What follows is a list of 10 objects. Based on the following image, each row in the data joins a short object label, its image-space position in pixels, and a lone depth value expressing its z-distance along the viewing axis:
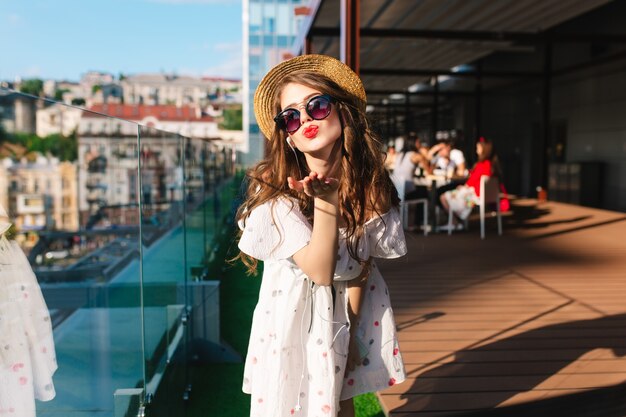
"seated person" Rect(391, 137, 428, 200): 8.10
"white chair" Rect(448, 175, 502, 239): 7.86
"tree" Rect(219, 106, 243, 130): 108.75
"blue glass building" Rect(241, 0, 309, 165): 55.47
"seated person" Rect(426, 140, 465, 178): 9.25
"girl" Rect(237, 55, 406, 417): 1.49
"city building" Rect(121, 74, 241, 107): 128.00
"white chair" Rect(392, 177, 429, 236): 8.13
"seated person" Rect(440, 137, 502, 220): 7.93
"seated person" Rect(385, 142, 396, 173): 12.64
